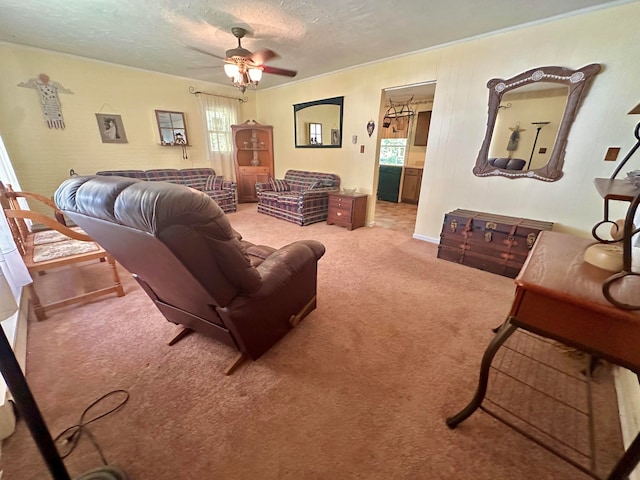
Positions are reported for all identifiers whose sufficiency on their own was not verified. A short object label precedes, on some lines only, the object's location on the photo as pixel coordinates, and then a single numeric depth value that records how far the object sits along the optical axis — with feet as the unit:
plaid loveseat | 13.69
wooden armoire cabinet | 18.76
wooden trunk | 8.24
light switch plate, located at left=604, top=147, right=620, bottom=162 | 7.52
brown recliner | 2.73
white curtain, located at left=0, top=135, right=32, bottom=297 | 4.99
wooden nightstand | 13.05
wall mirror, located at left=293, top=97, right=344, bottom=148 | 15.28
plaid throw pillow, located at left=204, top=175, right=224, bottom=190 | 16.30
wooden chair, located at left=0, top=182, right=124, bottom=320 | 5.87
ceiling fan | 8.76
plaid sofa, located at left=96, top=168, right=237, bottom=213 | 14.85
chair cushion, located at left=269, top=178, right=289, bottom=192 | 16.21
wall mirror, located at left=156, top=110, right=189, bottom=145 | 15.15
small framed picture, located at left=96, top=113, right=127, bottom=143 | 13.33
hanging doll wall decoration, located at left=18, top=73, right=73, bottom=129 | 11.43
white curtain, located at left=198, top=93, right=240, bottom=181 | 16.76
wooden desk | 2.36
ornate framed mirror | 8.00
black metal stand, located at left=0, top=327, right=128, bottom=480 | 2.21
